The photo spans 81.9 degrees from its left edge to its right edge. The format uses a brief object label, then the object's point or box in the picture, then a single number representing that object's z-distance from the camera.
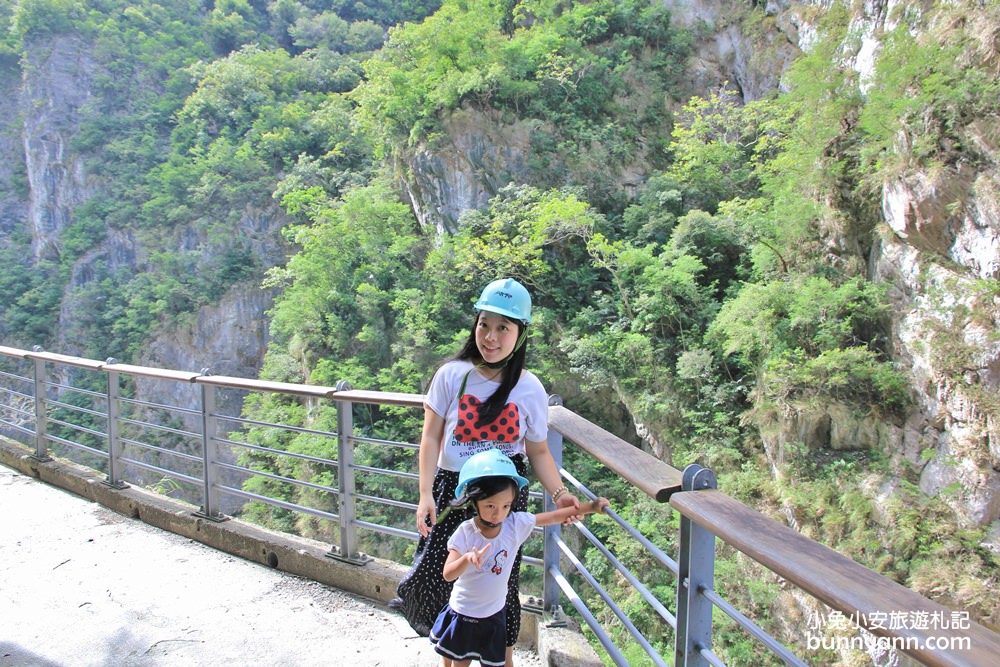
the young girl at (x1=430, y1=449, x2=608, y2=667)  1.41
